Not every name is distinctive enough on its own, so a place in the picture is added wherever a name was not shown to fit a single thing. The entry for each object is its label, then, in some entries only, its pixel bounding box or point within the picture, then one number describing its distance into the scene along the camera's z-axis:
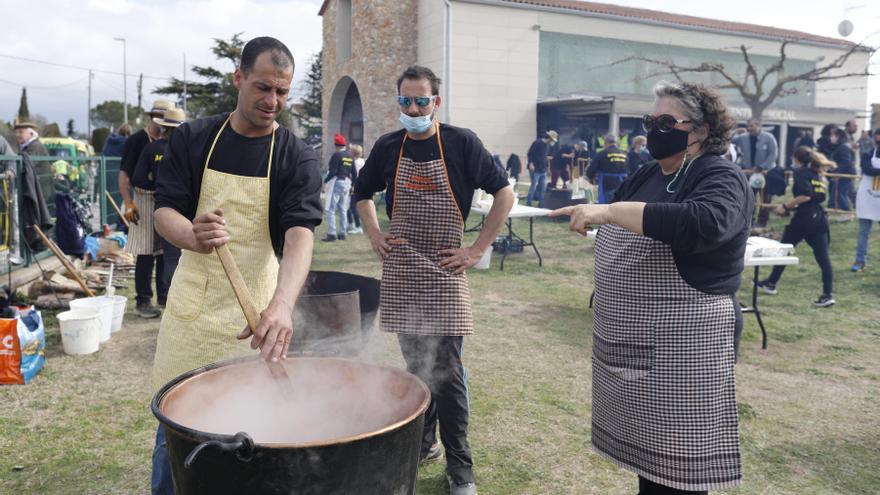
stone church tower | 22.67
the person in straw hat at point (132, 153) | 5.70
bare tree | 15.16
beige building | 21.27
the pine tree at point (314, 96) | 36.66
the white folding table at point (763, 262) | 5.27
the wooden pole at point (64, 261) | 5.84
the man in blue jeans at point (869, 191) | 8.14
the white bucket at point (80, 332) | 4.82
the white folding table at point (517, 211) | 8.33
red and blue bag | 4.12
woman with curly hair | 2.07
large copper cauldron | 1.51
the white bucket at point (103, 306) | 5.16
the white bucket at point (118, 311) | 5.45
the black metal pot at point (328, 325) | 3.42
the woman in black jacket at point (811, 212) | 7.09
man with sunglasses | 2.95
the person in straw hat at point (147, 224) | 5.54
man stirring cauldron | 2.13
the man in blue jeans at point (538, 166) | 14.85
